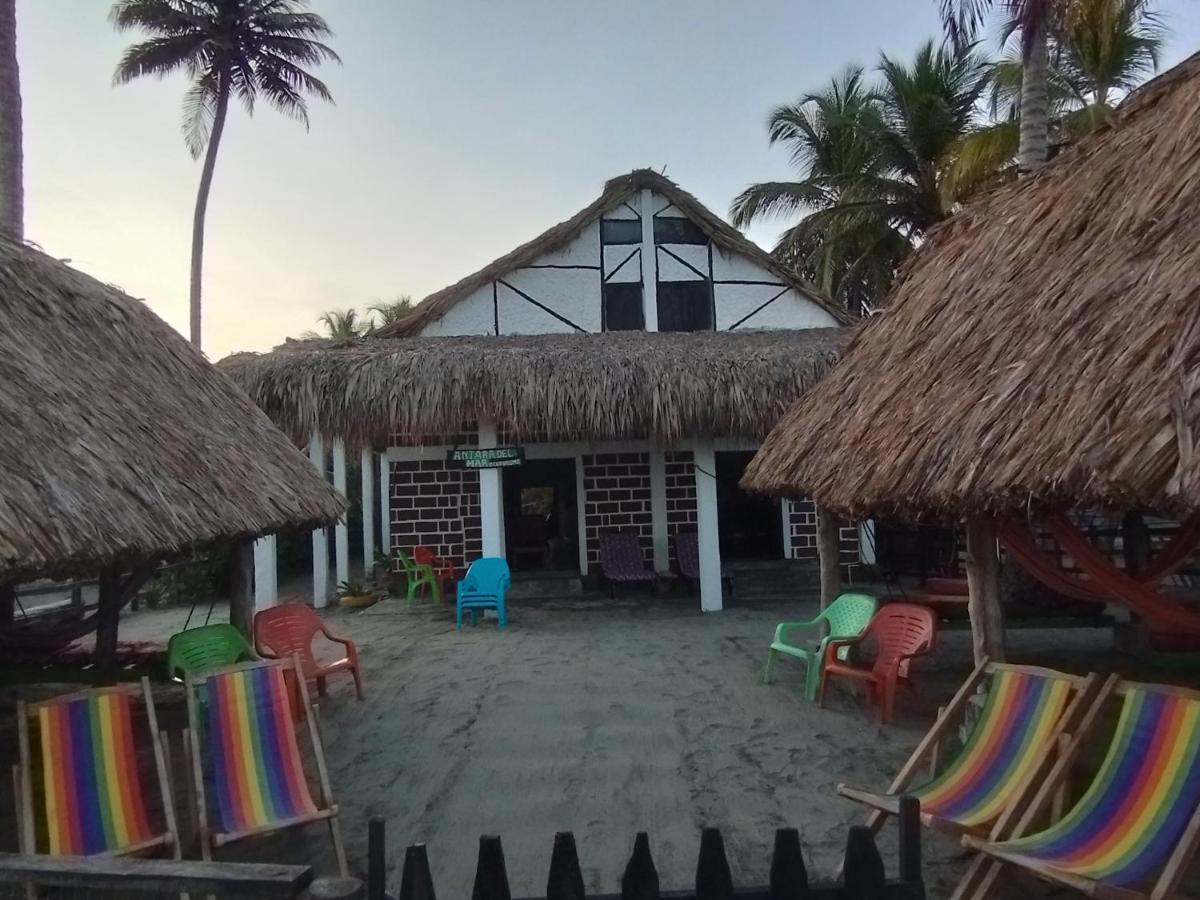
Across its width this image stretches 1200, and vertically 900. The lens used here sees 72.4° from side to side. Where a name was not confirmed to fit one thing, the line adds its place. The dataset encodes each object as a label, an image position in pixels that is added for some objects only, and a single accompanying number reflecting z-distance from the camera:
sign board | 9.66
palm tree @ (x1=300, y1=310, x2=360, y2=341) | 29.41
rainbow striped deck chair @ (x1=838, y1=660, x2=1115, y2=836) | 3.16
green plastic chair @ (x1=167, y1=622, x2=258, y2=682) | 5.14
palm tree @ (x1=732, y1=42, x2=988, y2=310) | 16.64
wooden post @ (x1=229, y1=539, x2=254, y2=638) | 6.16
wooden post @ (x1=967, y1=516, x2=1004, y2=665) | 4.63
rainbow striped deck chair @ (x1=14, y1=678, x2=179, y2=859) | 3.18
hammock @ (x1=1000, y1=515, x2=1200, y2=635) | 3.66
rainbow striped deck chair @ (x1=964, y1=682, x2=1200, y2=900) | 2.60
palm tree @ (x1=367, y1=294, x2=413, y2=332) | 30.39
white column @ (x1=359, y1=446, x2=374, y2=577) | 13.70
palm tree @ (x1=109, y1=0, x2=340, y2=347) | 15.45
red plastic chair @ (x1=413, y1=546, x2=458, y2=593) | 11.18
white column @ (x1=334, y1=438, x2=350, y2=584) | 12.27
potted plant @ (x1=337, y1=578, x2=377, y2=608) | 11.25
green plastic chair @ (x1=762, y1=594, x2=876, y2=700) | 5.82
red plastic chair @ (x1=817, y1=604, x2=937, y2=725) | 5.19
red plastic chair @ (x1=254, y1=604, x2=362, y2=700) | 5.80
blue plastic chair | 9.16
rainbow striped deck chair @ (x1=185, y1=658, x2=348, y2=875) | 3.43
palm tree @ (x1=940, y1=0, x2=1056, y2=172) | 7.58
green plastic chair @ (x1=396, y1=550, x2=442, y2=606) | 10.47
